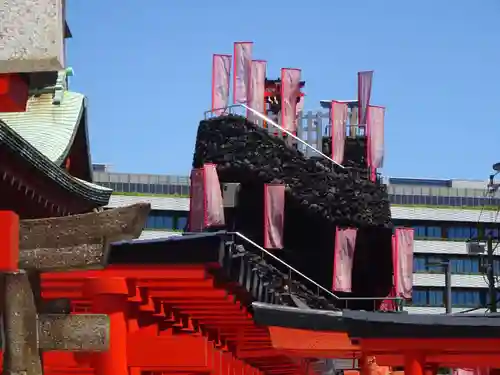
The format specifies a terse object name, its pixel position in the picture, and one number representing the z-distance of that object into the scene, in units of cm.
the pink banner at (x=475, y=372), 2808
